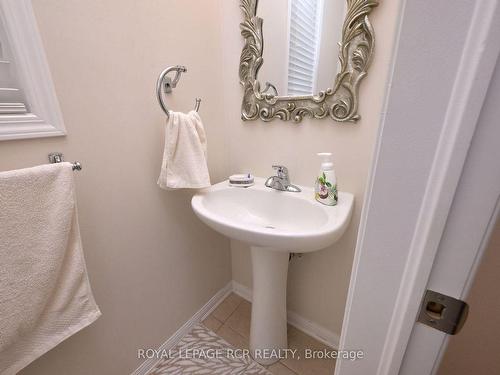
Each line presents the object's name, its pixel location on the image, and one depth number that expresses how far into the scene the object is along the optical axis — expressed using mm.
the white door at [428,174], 216
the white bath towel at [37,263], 552
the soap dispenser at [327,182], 837
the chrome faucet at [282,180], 1000
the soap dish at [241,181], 1067
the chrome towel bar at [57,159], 654
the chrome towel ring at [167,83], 799
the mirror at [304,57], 767
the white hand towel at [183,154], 858
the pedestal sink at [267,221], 806
